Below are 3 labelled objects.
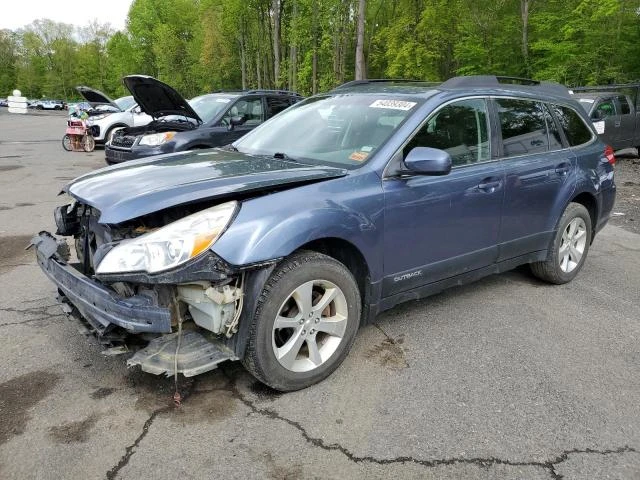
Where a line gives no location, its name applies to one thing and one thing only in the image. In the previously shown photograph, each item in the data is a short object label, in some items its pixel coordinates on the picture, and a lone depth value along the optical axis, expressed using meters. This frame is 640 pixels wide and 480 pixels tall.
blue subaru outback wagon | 2.74
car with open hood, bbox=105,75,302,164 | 8.72
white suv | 15.76
